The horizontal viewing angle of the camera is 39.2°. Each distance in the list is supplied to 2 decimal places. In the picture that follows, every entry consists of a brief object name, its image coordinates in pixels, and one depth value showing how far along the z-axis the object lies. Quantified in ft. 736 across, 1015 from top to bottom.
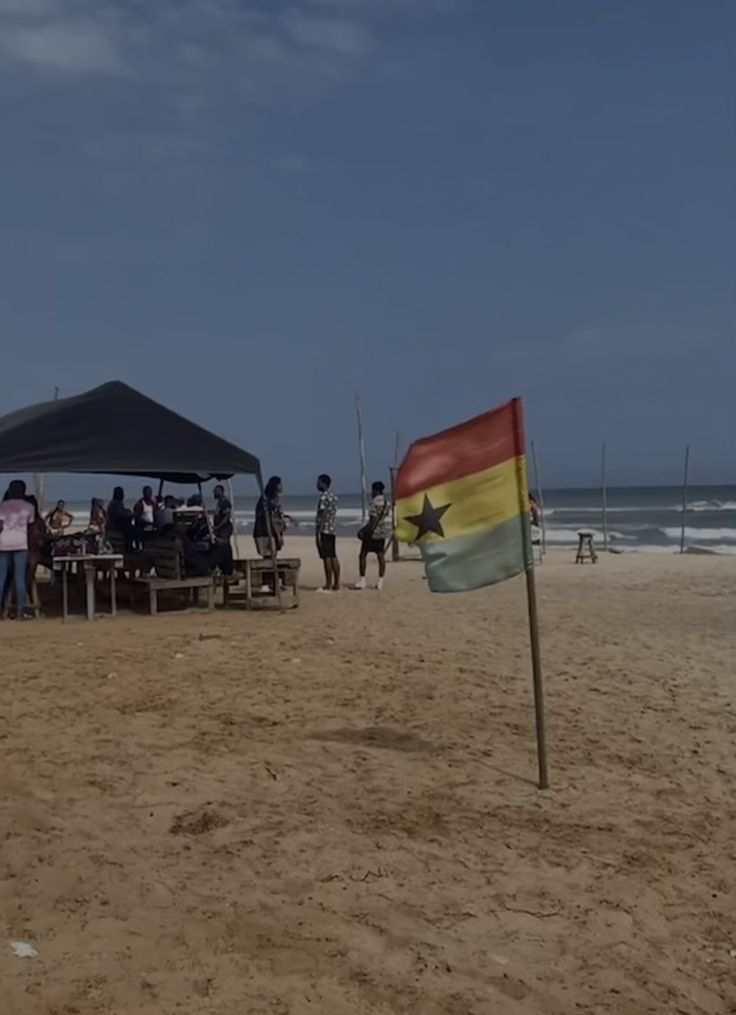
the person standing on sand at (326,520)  40.32
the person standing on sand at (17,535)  32.35
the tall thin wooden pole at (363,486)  66.03
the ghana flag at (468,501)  16.47
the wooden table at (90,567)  32.27
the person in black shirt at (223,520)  36.83
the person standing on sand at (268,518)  37.73
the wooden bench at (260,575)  35.27
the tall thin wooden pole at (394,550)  59.35
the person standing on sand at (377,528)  41.78
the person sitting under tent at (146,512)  42.59
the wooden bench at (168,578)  33.53
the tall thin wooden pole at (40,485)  46.07
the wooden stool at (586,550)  61.36
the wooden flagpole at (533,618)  16.05
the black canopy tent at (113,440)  31.09
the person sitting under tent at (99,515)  42.06
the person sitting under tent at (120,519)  41.36
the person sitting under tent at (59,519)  46.06
